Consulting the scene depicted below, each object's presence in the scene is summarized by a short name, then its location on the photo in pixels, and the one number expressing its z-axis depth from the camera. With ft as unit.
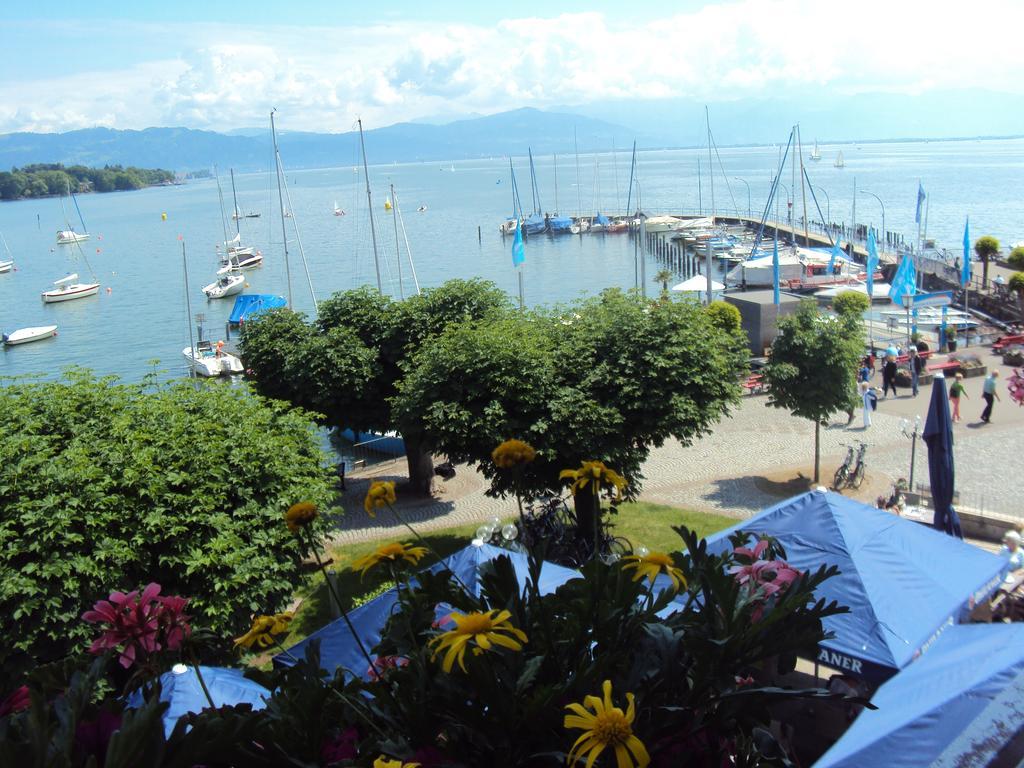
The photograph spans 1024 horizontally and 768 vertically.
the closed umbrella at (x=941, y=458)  37.55
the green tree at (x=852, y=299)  102.03
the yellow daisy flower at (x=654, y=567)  7.51
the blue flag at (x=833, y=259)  149.69
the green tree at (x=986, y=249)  120.06
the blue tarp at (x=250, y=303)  144.46
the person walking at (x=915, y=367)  71.61
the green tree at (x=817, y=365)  51.24
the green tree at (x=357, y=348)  53.83
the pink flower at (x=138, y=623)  7.98
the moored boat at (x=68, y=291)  205.46
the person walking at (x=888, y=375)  72.18
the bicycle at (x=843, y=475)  51.40
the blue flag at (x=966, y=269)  114.16
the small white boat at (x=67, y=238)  325.42
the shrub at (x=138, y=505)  27.89
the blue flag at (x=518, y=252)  125.12
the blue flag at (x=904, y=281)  85.76
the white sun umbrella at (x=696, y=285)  117.11
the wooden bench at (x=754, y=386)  75.01
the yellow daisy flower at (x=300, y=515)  8.13
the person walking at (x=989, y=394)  61.46
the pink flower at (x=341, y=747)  6.73
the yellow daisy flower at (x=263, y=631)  9.30
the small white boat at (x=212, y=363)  121.08
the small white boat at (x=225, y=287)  198.80
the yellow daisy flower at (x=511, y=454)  8.71
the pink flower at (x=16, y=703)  7.14
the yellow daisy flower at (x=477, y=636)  6.24
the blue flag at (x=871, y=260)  114.83
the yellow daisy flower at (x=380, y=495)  9.36
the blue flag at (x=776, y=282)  90.49
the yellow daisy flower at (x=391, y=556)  8.32
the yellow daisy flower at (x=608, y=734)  5.63
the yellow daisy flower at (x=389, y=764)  5.71
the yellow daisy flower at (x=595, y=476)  8.68
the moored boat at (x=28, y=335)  159.43
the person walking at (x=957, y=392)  62.85
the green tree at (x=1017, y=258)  116.26
